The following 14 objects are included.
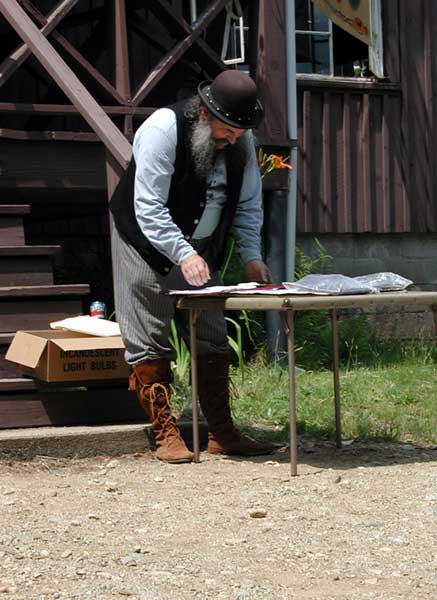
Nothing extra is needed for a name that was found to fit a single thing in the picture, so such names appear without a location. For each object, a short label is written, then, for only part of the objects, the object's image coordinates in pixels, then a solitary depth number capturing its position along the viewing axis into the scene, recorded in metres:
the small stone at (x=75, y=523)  5.82
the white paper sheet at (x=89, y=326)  7.81
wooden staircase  7.82
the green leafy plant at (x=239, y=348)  9.97
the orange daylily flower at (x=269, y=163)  10.66
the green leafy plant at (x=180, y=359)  9.50
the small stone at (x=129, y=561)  5.08
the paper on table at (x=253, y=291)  6.81
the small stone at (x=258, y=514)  6.05
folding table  6.63
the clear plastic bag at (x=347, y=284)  6.87
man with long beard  6.95
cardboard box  7.55
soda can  8.43
